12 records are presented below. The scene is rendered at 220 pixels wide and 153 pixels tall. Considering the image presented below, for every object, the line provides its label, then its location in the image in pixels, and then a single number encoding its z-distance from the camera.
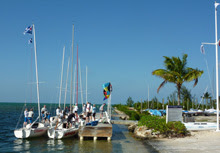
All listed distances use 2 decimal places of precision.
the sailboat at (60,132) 21.92
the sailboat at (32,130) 22.06
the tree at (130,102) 98.74
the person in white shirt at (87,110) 27.14
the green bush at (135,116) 38.53
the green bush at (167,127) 21.03
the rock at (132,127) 28.72
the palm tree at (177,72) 29.77
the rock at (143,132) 21.89
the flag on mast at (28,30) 27.05
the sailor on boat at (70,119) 23.44
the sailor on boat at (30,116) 24.41
